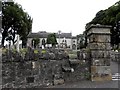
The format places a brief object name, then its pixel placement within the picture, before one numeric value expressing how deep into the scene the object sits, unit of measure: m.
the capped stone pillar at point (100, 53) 3.15
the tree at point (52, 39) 28.75
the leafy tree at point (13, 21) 16.99
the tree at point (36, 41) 28.78
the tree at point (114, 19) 14.69
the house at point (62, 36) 36.96
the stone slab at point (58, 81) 3.04
